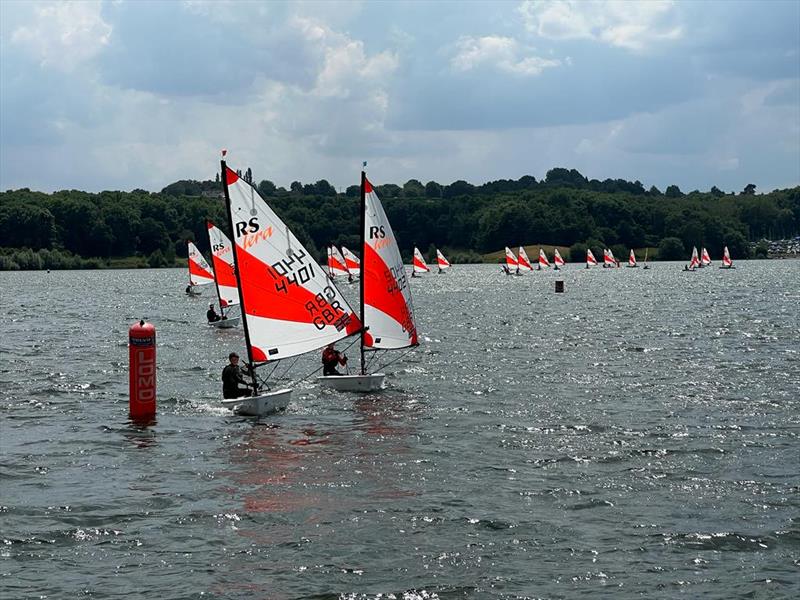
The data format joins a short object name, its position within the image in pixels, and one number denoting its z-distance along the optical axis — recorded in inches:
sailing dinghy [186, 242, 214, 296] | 3405.5
